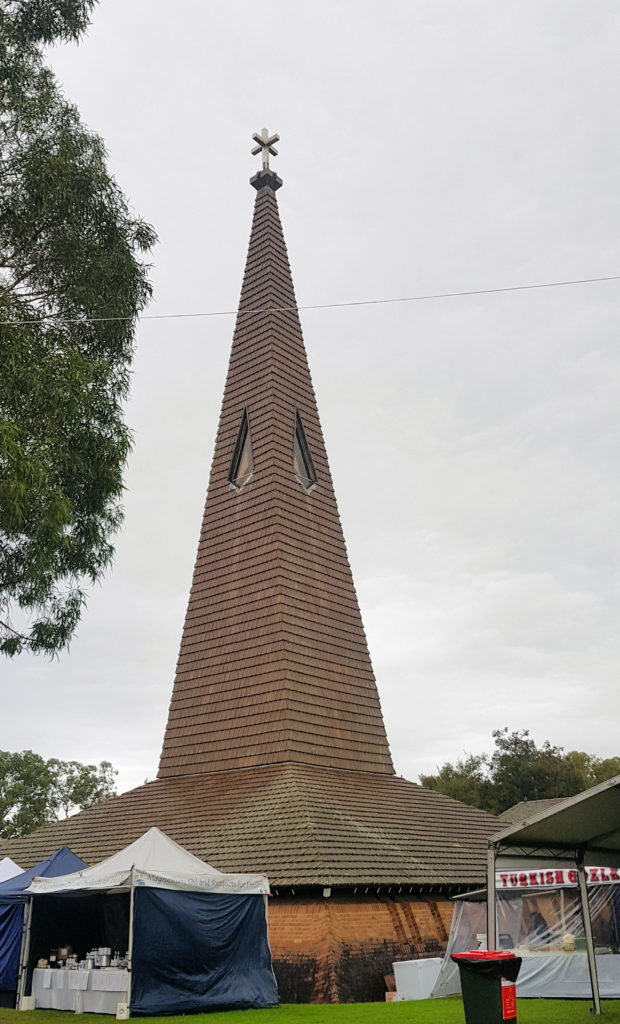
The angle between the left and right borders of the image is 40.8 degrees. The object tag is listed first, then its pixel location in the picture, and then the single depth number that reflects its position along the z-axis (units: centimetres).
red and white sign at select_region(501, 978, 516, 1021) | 785
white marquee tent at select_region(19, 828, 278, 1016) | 1156
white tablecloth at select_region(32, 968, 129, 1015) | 1161
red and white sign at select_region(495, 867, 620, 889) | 1138
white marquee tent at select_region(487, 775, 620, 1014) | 884
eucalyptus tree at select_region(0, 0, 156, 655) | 1139
